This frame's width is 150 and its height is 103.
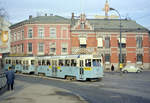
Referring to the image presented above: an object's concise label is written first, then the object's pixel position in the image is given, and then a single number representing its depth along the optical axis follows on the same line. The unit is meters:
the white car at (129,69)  47.72
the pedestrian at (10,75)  16.44
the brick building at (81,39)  54.38
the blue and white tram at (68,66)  24.75
